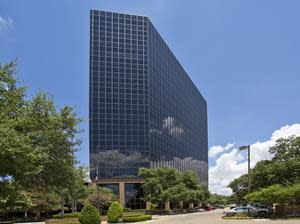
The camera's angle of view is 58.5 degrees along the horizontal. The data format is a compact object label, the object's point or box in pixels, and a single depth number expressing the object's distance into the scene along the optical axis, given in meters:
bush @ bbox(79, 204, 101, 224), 24.55
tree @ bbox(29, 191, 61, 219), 38.33
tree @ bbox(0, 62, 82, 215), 10.54
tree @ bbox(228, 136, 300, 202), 33.37
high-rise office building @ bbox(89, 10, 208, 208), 58.47
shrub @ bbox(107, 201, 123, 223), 30.87
